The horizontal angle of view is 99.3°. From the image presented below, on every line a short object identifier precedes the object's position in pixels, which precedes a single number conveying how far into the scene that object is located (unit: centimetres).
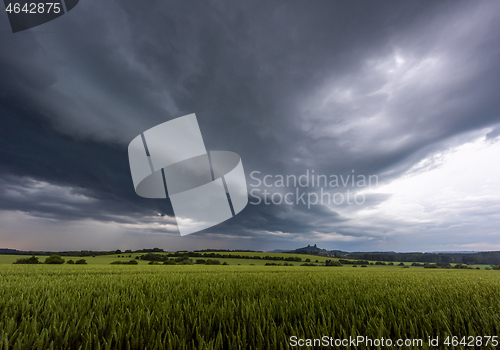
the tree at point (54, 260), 4016
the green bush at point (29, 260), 3830
